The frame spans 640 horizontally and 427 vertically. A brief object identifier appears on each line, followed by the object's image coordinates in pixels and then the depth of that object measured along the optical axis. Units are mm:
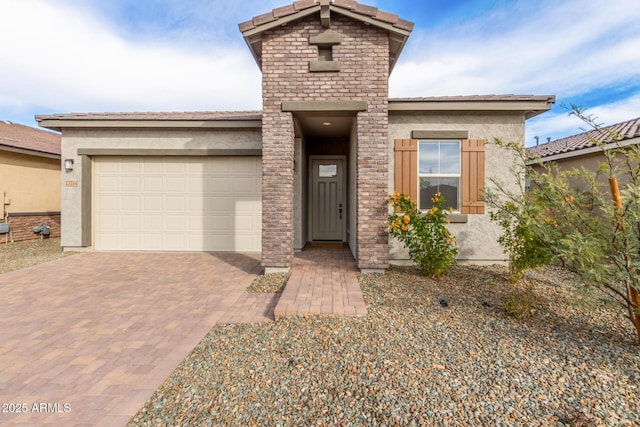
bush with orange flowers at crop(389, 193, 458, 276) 5176
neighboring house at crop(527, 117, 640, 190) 7088
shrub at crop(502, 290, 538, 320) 3607
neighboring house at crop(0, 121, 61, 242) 9406
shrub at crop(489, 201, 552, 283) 4656
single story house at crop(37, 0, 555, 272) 5452
